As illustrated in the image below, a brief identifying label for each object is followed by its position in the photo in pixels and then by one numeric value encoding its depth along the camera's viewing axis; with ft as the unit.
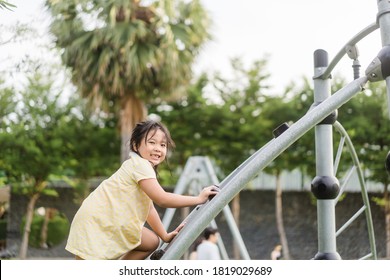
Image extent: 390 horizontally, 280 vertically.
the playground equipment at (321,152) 13.15
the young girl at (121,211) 13.03
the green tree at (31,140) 48.23
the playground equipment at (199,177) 32.10
